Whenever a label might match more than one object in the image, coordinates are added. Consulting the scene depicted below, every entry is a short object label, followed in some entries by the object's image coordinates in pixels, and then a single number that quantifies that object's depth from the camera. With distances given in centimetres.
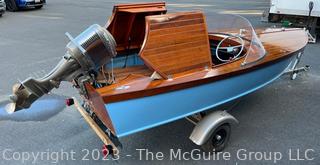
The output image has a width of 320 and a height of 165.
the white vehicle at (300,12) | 758
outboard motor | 254
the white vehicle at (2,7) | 1192
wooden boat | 261
